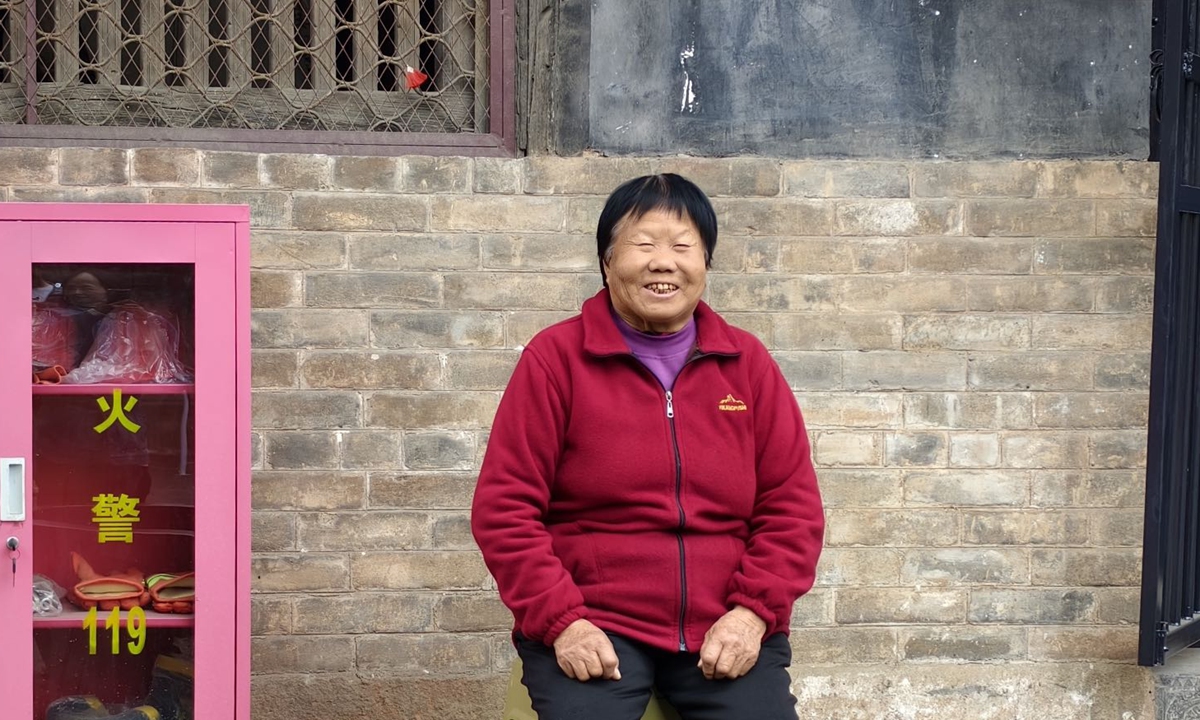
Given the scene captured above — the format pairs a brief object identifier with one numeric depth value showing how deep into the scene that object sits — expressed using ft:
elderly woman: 8.45
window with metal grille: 13.42
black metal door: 12.62
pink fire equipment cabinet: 10.62
